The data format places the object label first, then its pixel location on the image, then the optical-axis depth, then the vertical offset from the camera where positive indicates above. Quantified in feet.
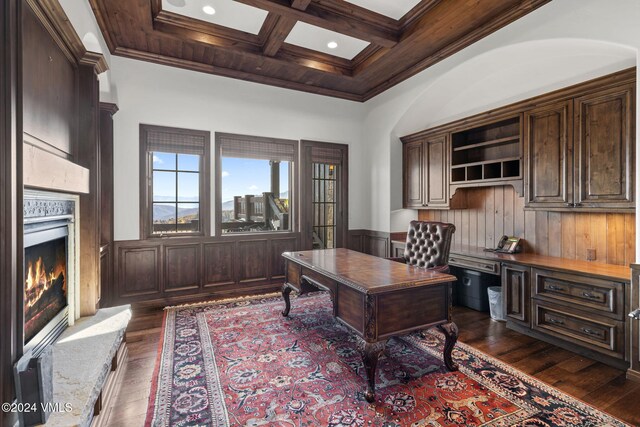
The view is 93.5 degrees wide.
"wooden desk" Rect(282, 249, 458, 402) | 6.53 -2.08
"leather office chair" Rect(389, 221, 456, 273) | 9.91 -1.14
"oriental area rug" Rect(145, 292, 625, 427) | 5.98 -4.05
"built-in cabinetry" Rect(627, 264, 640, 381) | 7.22 -2.84
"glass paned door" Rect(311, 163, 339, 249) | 16.78 +0.53
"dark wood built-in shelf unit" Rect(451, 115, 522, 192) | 11.71 +2.58
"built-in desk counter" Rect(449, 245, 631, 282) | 8.16 -1.60
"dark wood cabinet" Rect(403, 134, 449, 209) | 13.98 +1.98
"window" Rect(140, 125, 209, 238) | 12.90 +1.42
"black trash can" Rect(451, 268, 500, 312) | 12.04 -3.11
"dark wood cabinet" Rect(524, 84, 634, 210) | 8.18 +1.85
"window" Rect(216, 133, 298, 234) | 14.39 +1.63
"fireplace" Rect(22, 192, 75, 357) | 5.28 -1.18
